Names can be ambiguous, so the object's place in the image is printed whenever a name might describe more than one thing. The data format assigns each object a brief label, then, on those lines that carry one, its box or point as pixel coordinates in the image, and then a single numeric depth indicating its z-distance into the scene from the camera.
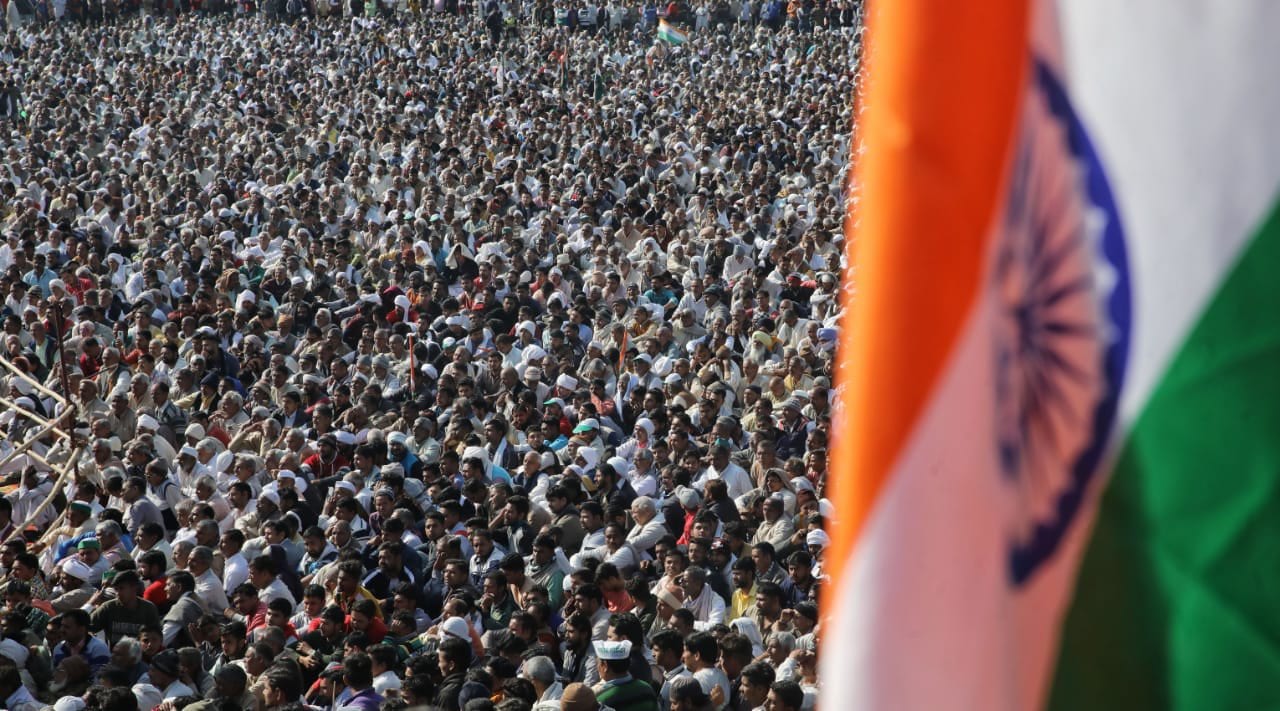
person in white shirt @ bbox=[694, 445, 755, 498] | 18.22
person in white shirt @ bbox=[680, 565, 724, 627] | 14.66
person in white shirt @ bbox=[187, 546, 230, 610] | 16.06
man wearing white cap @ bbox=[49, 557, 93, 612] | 16.27
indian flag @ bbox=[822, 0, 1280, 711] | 3.15
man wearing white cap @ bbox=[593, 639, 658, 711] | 12.41
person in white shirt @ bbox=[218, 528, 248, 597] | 16.41
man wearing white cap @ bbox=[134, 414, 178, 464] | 21.48
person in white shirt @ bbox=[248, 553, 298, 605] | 15.70
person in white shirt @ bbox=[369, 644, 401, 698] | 12.91
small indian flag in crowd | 56.31
